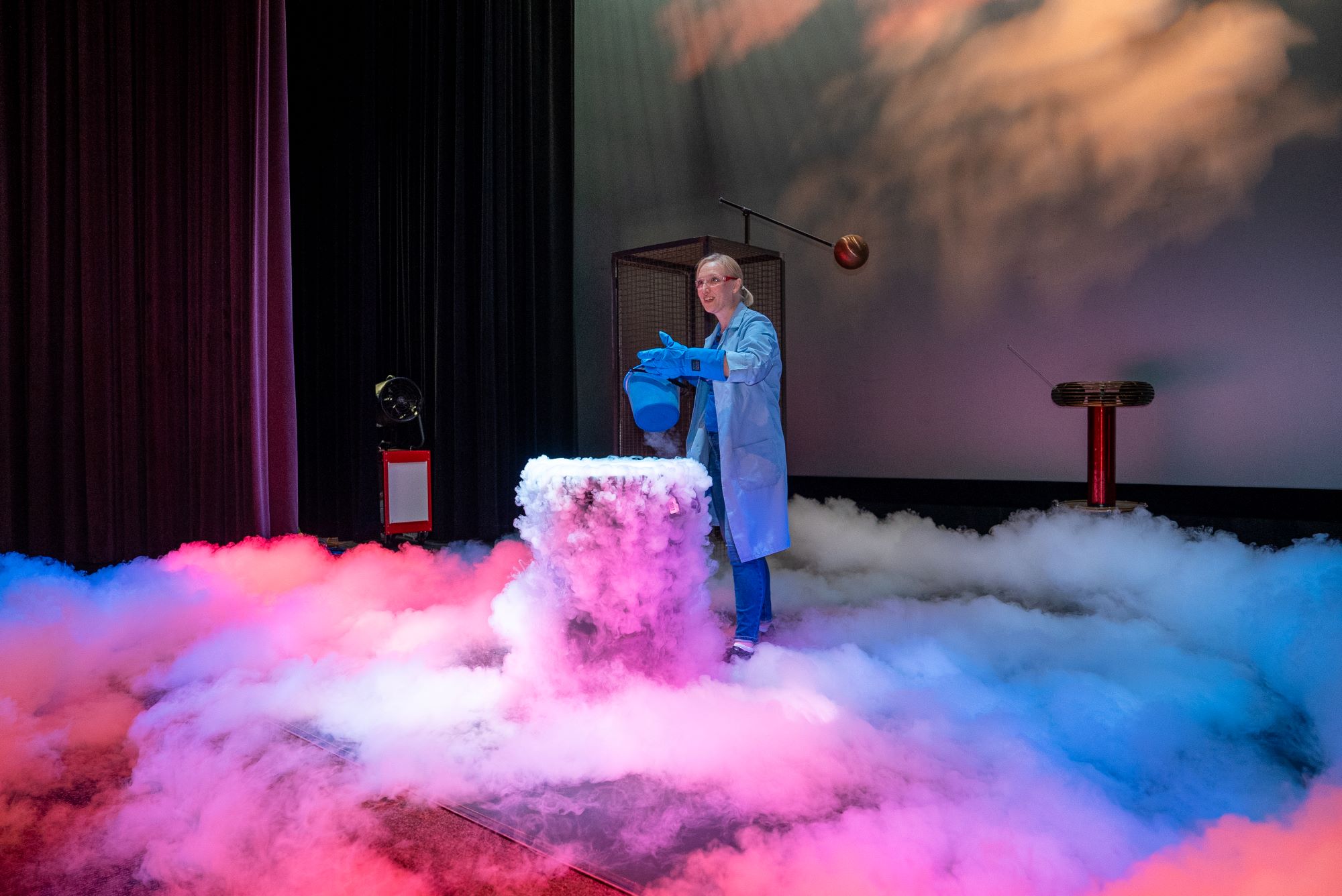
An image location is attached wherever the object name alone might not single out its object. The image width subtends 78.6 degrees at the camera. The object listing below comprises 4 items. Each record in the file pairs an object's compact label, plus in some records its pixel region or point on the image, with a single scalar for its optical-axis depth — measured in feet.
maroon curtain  11.46
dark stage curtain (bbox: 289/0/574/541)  15.21
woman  7.94
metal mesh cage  16.74
